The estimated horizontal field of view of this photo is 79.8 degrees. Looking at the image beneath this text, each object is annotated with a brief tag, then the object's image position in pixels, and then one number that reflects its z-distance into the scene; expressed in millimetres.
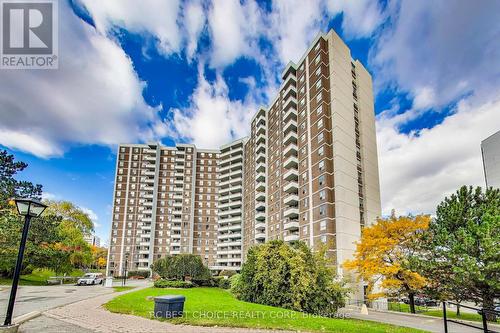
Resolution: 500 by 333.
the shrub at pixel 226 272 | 72062
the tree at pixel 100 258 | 90250
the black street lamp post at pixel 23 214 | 8062
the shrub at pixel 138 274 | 74688
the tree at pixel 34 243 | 25941
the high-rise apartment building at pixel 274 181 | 45156
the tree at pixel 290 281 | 18656
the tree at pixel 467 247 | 19656
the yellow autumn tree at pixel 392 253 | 27281
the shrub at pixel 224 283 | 42678
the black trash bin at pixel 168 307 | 10977
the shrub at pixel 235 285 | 22903
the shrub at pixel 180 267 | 44688
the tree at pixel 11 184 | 26609
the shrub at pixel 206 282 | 46781
